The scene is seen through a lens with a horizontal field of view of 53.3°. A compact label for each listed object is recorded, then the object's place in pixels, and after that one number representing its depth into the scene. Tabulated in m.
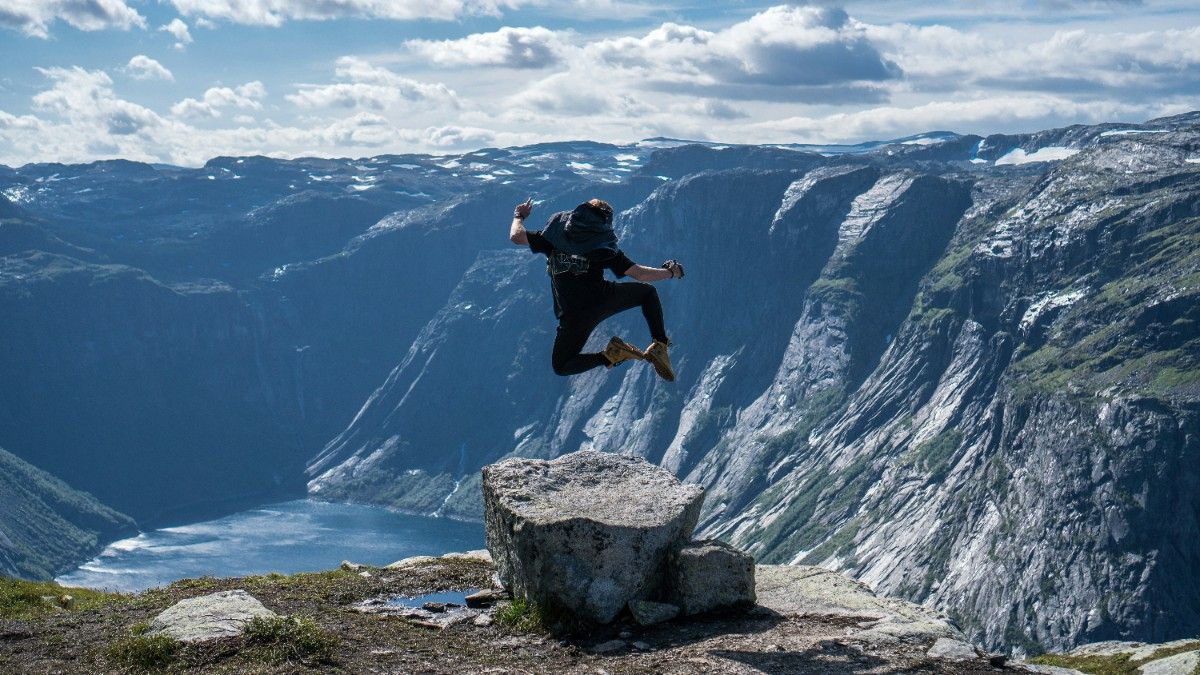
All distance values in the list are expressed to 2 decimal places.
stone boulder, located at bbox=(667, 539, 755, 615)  26.53
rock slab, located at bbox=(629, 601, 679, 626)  25.81
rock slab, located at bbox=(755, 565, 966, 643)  24.77
